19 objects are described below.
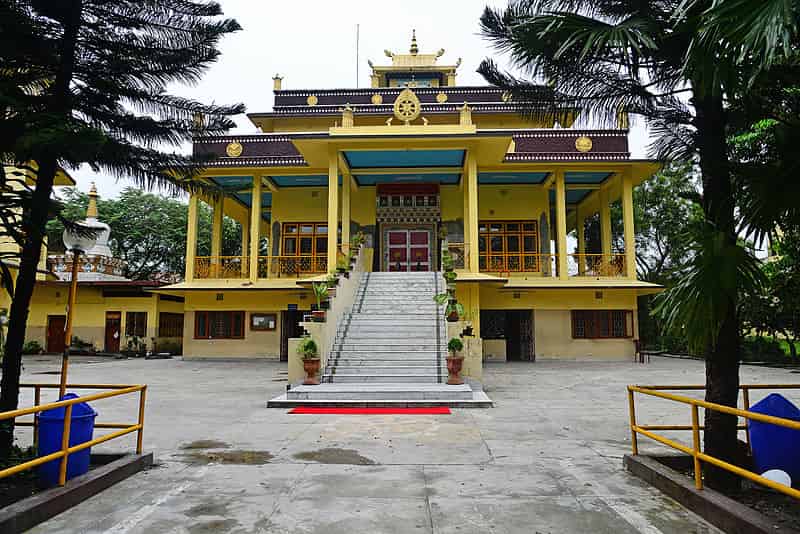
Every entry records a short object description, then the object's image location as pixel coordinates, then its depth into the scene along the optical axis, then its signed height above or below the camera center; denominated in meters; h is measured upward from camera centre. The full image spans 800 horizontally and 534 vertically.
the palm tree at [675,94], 4.02 +2.09
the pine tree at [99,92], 4.77 +2.31
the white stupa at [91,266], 27.36 +2.90
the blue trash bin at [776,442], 4.65 -1.01
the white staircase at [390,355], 10.27 -0.72
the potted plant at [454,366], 11.05 -0.86
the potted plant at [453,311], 12.25 +0.26
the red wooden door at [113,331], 26.23 -0.40
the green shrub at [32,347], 25.39 -1.12
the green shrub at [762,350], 20.44 -1.04
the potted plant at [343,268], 15.01 +1.48
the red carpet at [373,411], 9.44 -1.51
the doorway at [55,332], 26.56 -0.45
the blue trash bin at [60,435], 4.77 -1.00
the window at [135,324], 26.23 -0.07
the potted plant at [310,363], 11.21 -0.81
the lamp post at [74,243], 5.73 +0.83
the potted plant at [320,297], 12.09 +0.60
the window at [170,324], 26.74 -0.07
